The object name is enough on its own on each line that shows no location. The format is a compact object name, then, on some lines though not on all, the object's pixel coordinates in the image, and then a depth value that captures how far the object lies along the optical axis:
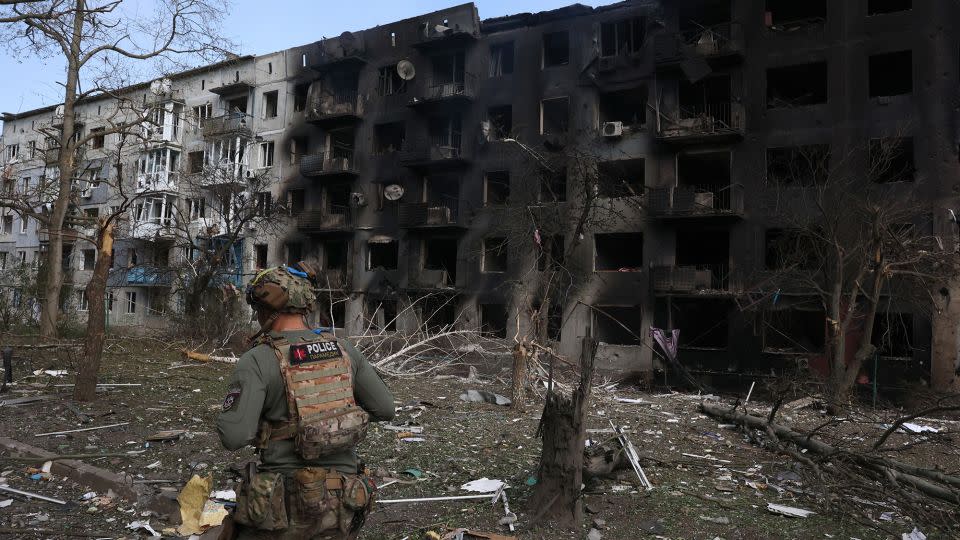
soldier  2.96
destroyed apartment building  19.56
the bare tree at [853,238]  14.78
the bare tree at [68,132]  17.55
